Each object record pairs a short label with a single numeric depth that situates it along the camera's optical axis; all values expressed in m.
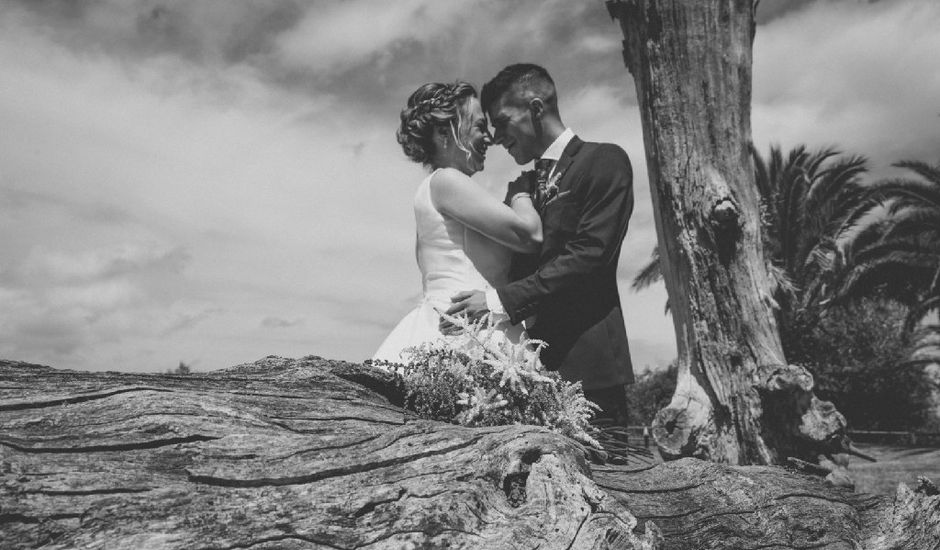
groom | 4.38
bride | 4.53
